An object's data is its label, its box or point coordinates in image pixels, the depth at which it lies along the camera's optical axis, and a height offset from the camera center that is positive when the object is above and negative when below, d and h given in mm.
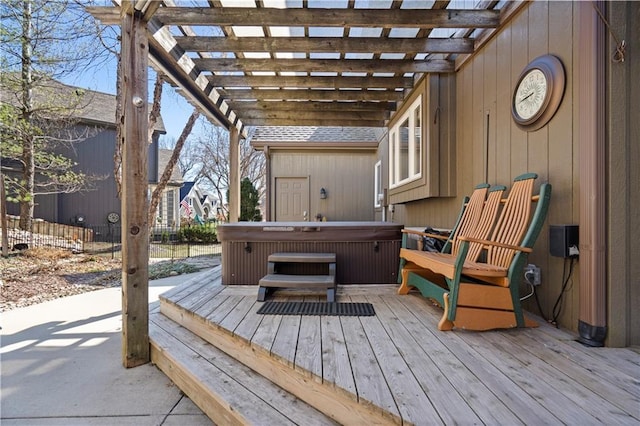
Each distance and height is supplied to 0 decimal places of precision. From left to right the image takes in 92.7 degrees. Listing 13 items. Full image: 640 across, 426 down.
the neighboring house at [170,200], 14766 +723
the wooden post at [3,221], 6297 -159
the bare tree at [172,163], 7457 +1265
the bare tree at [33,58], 6434 +3489
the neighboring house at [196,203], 18859 +755
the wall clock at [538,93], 2119 +902
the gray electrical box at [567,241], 1918 -171
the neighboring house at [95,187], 10914 +933
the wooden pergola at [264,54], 2229 +1689
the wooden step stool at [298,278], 2801 -617
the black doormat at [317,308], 2465 -802
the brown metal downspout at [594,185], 1798 +170
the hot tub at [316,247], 3377 -374
